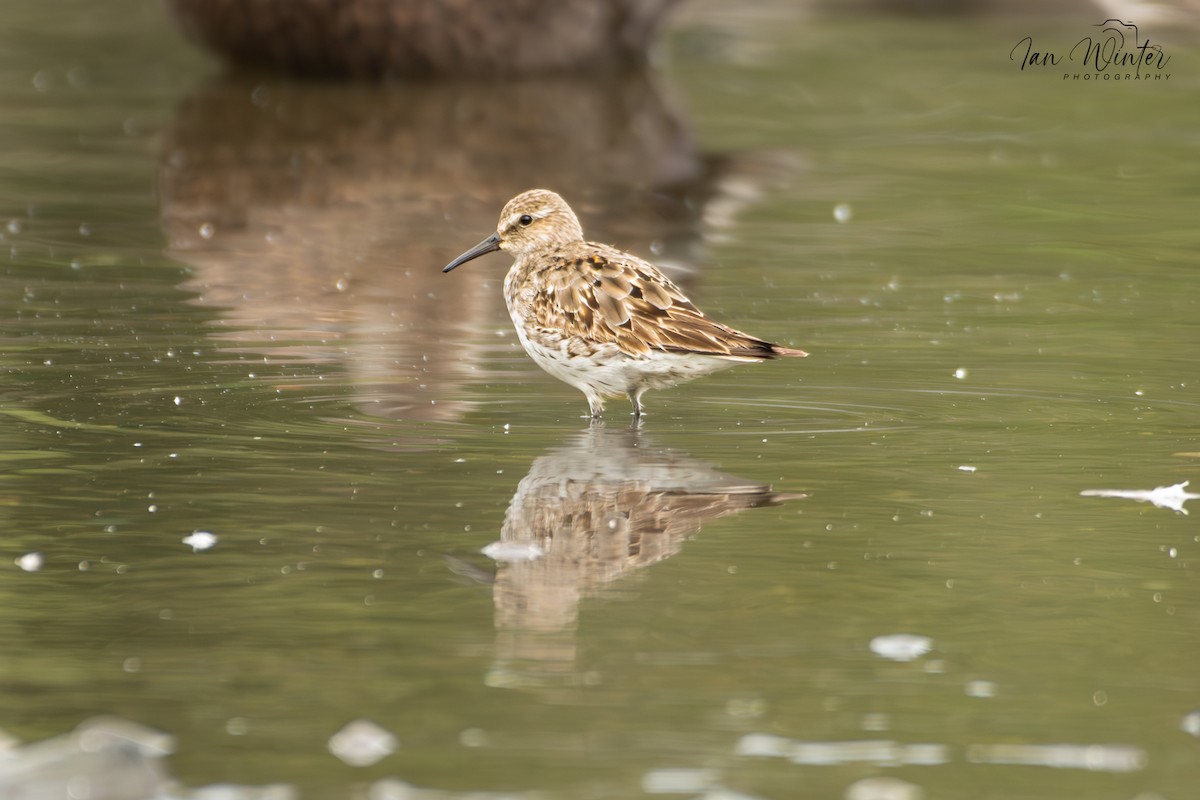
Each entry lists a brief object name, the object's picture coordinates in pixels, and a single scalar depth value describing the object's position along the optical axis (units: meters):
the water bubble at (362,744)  9.12
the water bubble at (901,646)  10.48
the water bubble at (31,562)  11.82
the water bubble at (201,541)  12.23
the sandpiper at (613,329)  15.43
